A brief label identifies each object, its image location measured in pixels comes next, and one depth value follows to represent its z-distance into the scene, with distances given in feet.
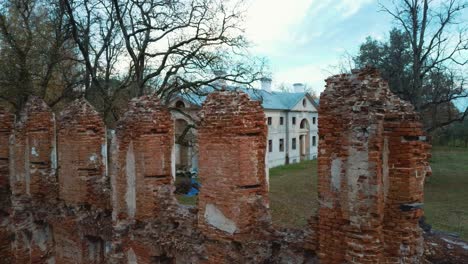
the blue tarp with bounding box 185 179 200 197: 64.28
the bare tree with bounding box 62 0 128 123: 57.26
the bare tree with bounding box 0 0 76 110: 52.65
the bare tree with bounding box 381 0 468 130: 58.54
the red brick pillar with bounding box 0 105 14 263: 41.16
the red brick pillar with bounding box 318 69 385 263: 15.12
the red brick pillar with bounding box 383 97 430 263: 15.11
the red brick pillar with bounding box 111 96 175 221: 25.35
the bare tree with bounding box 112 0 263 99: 59.11
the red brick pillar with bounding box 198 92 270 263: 19.79
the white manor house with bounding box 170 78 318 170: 106.93
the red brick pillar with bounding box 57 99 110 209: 30.30
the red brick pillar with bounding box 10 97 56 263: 35.22
